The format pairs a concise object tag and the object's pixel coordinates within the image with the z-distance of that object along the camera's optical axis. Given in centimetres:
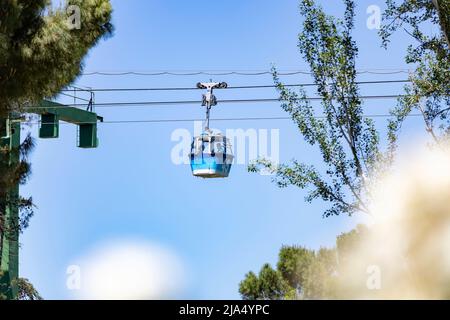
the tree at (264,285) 3183
